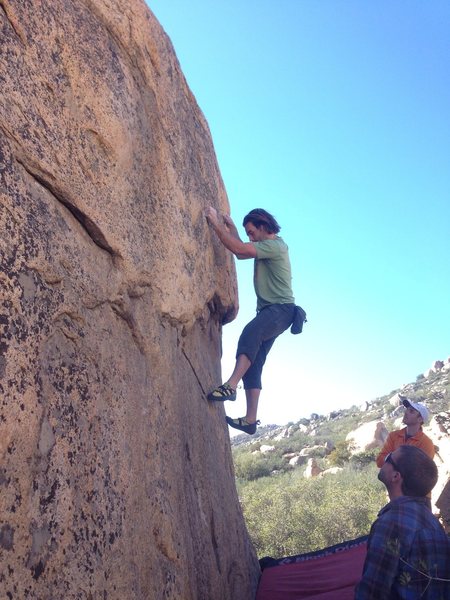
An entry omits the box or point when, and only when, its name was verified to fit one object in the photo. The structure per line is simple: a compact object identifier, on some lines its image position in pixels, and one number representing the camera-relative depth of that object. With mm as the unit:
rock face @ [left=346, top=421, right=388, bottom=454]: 19094
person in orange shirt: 5344
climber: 4820
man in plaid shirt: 2906
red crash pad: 4289
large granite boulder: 2168
